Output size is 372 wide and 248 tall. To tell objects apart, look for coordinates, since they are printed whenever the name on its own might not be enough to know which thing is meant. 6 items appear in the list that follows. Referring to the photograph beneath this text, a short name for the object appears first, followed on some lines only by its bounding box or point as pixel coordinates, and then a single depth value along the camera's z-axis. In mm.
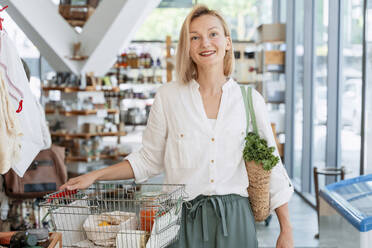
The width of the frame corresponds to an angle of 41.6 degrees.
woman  2055
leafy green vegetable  2047
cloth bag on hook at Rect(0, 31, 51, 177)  2401
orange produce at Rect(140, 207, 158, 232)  1656
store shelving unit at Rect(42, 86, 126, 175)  7004
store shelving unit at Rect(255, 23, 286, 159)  8391
